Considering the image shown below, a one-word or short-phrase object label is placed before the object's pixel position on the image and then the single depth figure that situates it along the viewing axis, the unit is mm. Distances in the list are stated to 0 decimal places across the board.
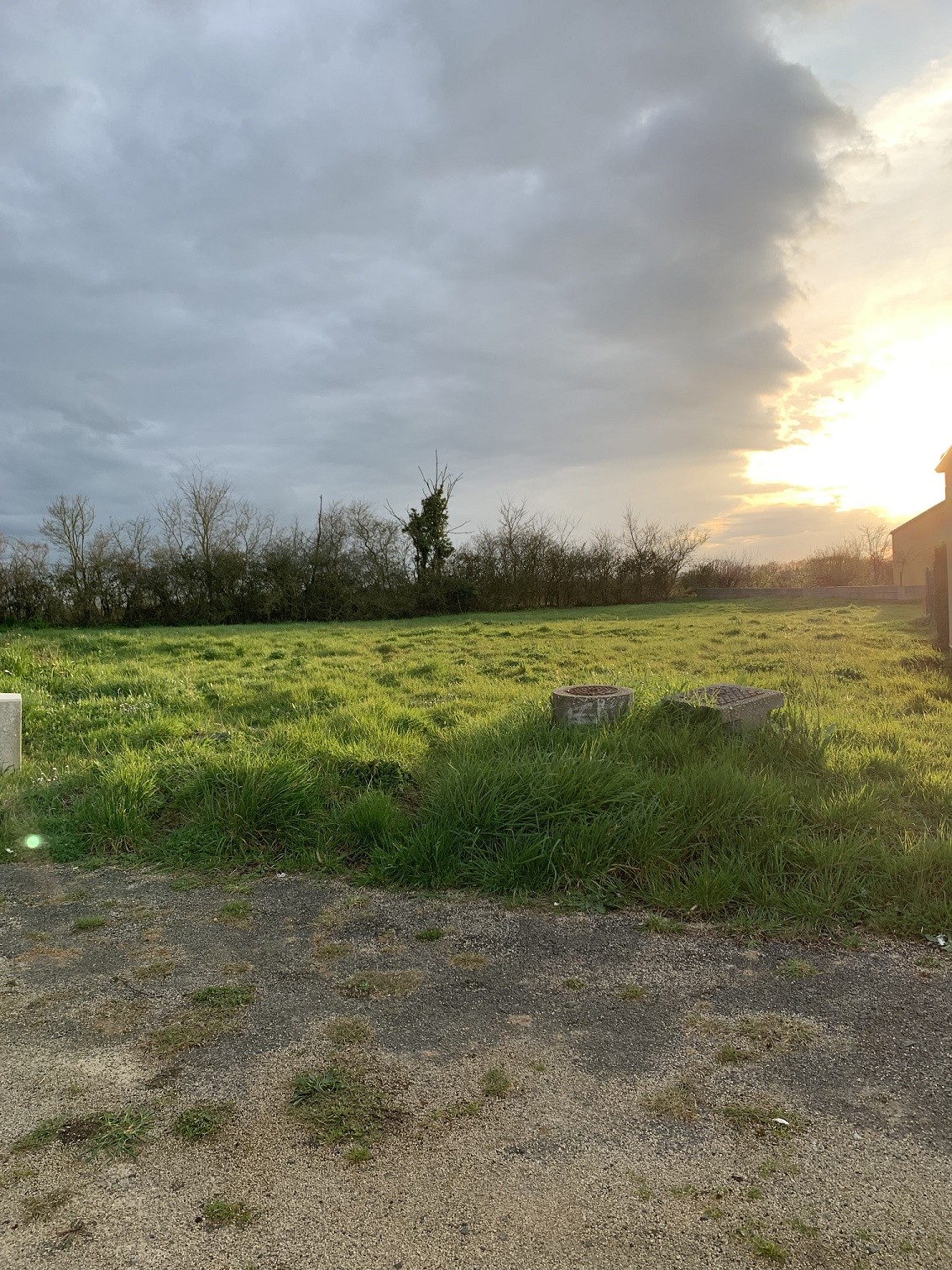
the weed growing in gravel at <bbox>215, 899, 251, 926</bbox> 4039
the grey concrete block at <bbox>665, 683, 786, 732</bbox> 6191
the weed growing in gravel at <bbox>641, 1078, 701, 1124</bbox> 2482
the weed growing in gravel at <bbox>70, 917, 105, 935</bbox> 3976
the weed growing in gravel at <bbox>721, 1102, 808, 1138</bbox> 2406
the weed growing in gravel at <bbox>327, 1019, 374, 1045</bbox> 2890
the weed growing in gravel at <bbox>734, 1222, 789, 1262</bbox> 1960
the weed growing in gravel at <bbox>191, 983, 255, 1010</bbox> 3176
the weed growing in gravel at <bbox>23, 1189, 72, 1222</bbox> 2107
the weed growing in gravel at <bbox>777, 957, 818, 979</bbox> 3430
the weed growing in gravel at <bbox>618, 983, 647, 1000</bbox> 3238
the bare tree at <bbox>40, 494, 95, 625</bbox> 28406
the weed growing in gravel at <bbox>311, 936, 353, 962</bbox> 3619
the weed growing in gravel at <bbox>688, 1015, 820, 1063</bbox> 2814
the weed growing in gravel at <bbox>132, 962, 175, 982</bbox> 3447
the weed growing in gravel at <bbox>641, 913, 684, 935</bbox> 3861
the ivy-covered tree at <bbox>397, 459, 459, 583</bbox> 33375
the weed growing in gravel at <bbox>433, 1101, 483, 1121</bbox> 2465
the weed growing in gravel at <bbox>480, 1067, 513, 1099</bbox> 2590
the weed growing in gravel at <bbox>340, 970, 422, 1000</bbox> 3260
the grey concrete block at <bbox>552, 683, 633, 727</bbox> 6141
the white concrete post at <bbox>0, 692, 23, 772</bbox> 6656
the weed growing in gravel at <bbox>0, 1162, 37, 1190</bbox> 2219
